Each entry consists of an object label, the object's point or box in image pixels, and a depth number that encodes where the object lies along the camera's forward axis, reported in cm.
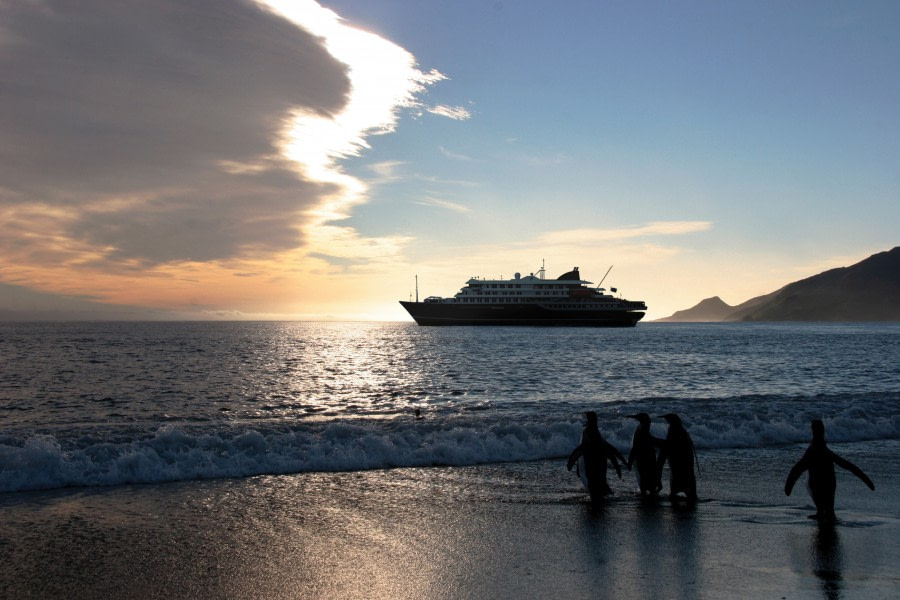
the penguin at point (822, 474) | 779
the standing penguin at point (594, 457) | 858
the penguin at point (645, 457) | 882
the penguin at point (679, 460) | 869
